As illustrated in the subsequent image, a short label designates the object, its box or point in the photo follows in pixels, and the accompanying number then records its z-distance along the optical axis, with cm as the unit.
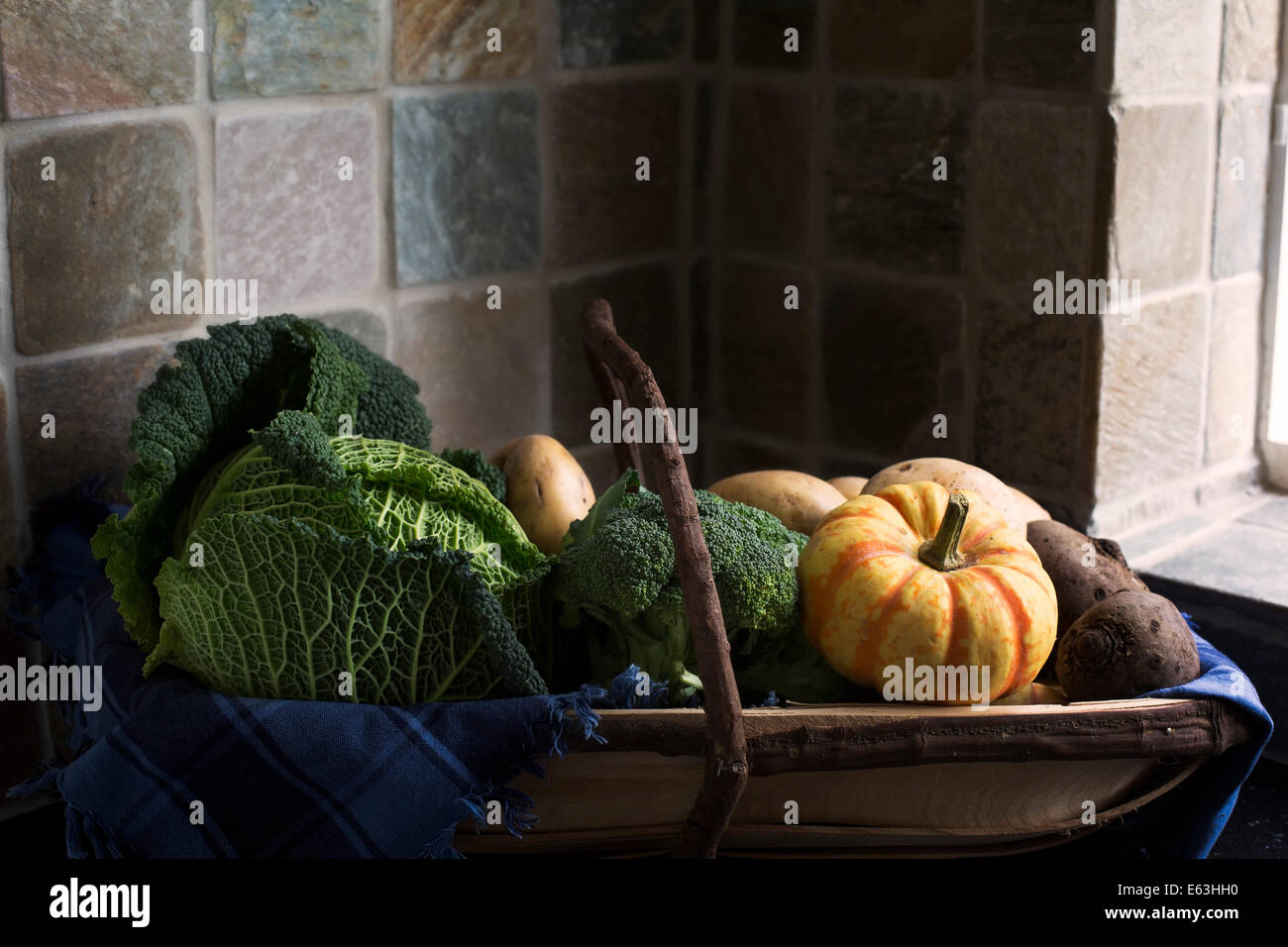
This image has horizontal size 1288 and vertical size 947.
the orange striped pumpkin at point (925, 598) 118
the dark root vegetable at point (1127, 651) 124
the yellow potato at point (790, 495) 148
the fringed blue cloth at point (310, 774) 112
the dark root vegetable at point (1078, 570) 137
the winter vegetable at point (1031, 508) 151
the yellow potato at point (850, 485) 160
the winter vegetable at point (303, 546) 115
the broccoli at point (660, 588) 118
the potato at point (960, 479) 148
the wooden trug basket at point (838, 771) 110
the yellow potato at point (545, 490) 148
